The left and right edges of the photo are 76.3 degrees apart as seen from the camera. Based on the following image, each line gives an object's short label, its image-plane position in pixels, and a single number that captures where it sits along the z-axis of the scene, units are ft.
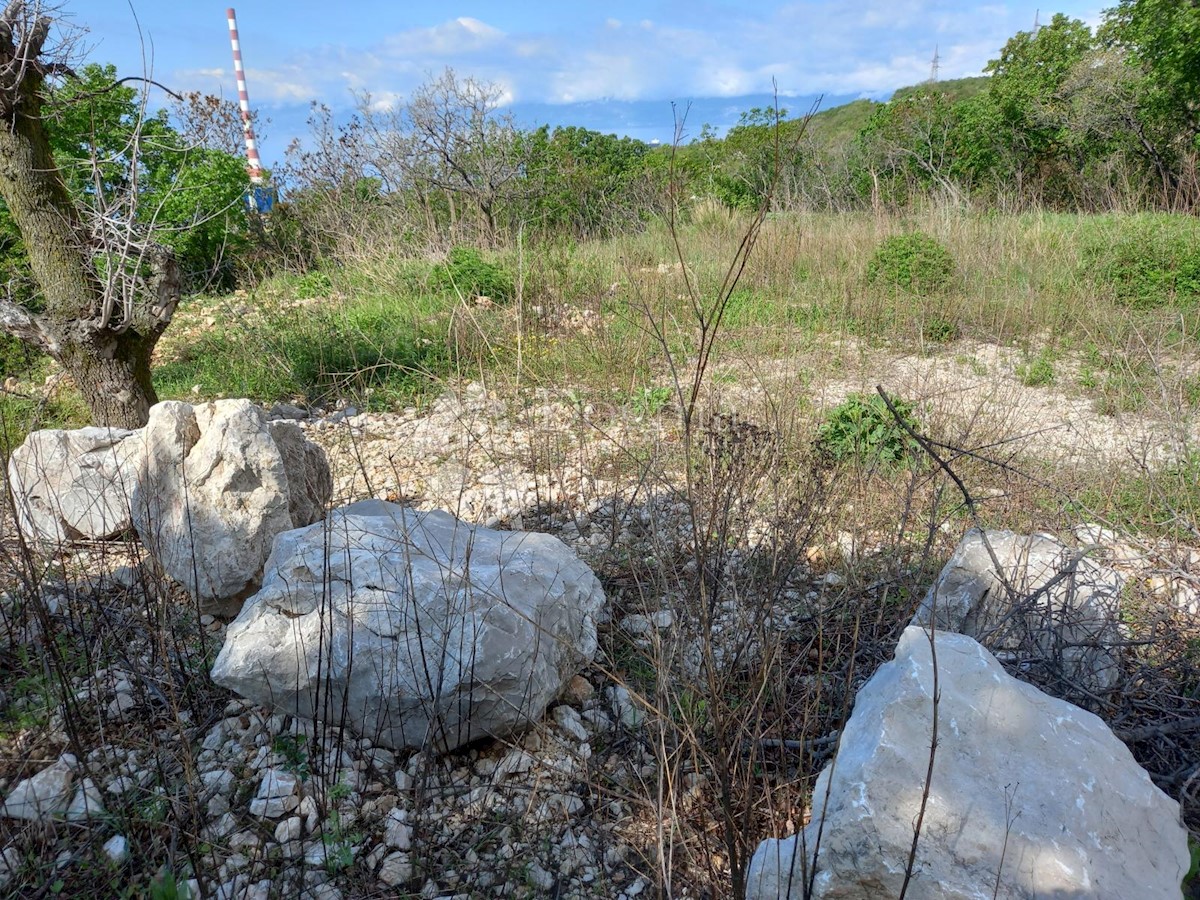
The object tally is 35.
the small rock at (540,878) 6.19
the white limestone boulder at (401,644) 7.07
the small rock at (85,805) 6.53
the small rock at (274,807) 6.67
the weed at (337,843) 6.21
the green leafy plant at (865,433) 12.52
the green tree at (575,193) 27.86
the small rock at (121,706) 7.89
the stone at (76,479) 10.36
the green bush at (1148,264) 20.29
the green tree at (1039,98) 45.34
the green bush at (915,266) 21.57
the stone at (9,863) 6.02
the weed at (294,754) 7.10
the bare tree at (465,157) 27.84
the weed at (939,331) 20.02
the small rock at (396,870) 6.18
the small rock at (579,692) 8.29
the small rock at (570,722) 7.77
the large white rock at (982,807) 4.29
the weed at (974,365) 17.57
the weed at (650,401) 15.65
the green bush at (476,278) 21.94
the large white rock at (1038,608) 7.18
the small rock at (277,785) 6.81
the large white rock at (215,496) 9.34
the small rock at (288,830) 6.50
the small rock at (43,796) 6.41
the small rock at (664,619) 9.42
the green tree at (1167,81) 39.70
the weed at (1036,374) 17.15
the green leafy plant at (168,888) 5.32
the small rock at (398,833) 6.51
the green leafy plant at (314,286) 24.33
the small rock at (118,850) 6.14
